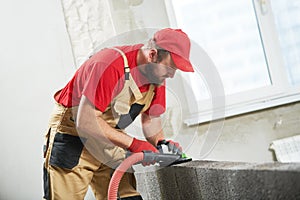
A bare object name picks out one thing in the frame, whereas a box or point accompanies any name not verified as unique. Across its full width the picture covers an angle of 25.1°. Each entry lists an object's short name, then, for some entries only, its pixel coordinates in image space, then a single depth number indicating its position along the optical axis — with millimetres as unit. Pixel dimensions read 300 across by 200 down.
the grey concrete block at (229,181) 2178
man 2887
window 4973
